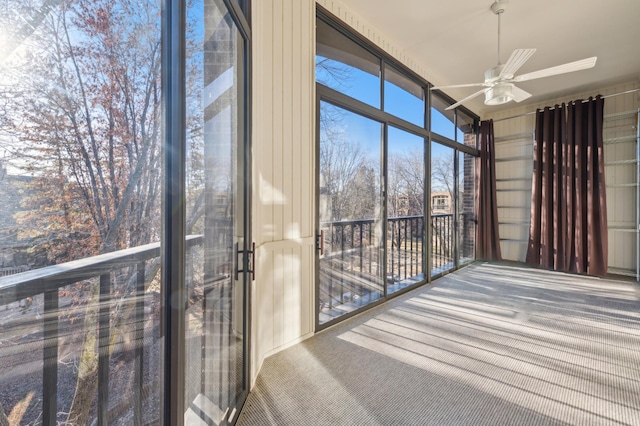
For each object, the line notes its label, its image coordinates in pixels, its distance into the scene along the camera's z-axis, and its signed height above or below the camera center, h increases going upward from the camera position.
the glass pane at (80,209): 0.53 +0.01
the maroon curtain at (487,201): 5.55 +0.26
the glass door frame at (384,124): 2.61 +1.13
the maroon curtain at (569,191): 4.47 +0.38
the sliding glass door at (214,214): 1.10 +0.00
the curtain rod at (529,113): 4.24 +1.89
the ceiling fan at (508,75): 2.32 +1.29
